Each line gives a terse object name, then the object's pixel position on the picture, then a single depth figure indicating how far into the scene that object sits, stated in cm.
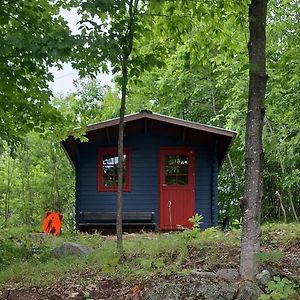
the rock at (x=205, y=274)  466
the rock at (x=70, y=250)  664
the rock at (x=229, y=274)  466
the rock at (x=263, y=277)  461
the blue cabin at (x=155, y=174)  1181
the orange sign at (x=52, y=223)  1048
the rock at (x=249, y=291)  437
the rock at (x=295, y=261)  514
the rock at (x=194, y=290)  443
